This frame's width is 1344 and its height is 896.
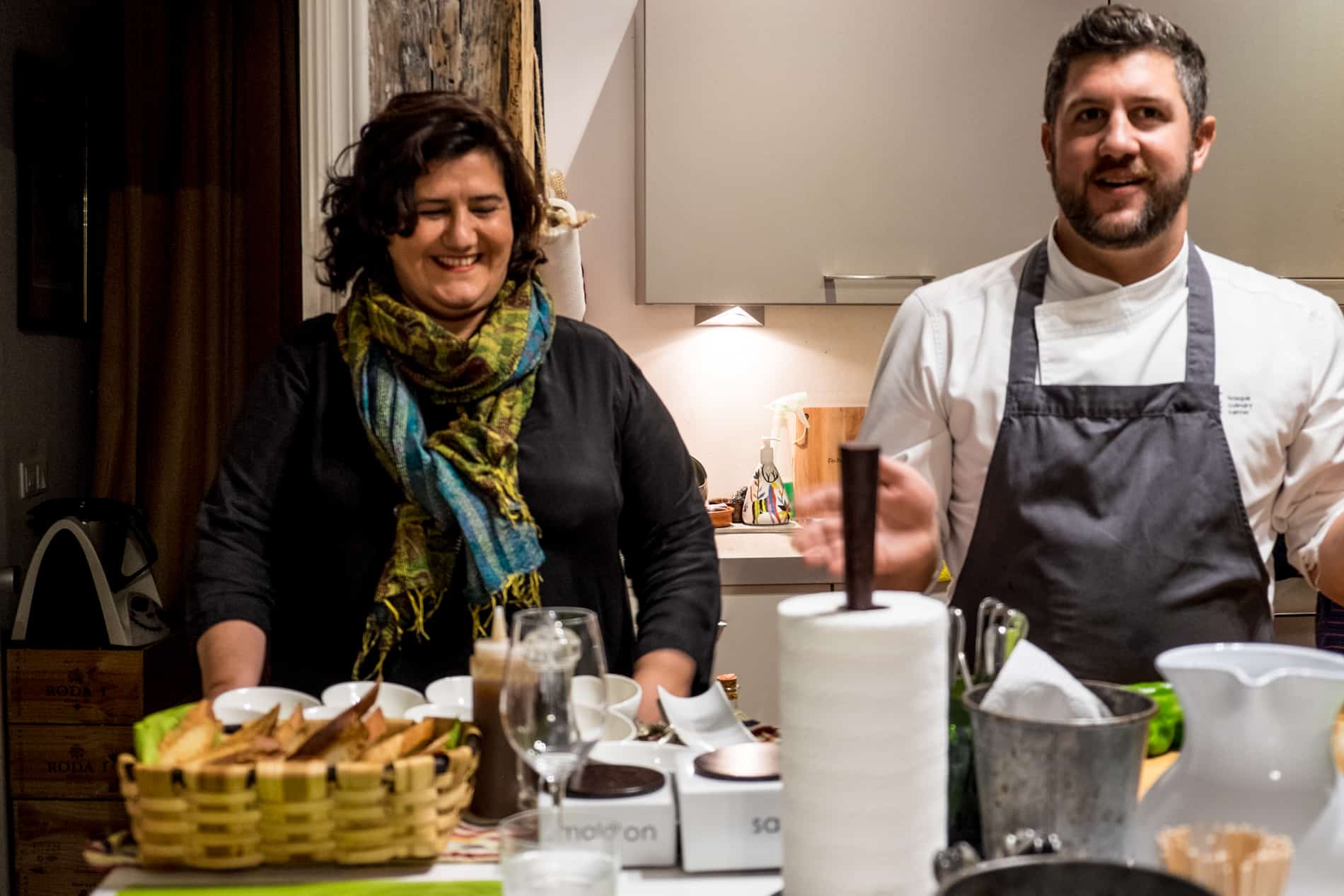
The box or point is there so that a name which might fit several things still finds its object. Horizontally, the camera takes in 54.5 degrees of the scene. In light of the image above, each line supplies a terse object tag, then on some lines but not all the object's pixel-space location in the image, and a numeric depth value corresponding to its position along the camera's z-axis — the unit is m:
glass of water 0.84
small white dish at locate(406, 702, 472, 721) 1.15
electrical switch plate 2.81
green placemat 0.93
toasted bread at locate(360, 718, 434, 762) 1.01
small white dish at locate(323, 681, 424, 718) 1.21
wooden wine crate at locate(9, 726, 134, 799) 2.63
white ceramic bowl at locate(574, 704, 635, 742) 1.15
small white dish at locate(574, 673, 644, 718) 1.18
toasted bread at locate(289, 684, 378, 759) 1.01
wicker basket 0.94
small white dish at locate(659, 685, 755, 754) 1.17
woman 1.57
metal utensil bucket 0.78
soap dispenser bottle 3.14
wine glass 0.90
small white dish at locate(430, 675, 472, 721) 1.22
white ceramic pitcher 0.78
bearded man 1.59
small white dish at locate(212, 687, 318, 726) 1.17
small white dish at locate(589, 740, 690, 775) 1.08
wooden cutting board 3.25
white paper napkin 0.89
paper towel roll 0.82
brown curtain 2.89
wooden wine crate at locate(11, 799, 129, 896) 2.63
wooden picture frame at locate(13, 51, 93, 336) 2.81
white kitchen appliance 2.63
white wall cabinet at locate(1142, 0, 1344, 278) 3.00
